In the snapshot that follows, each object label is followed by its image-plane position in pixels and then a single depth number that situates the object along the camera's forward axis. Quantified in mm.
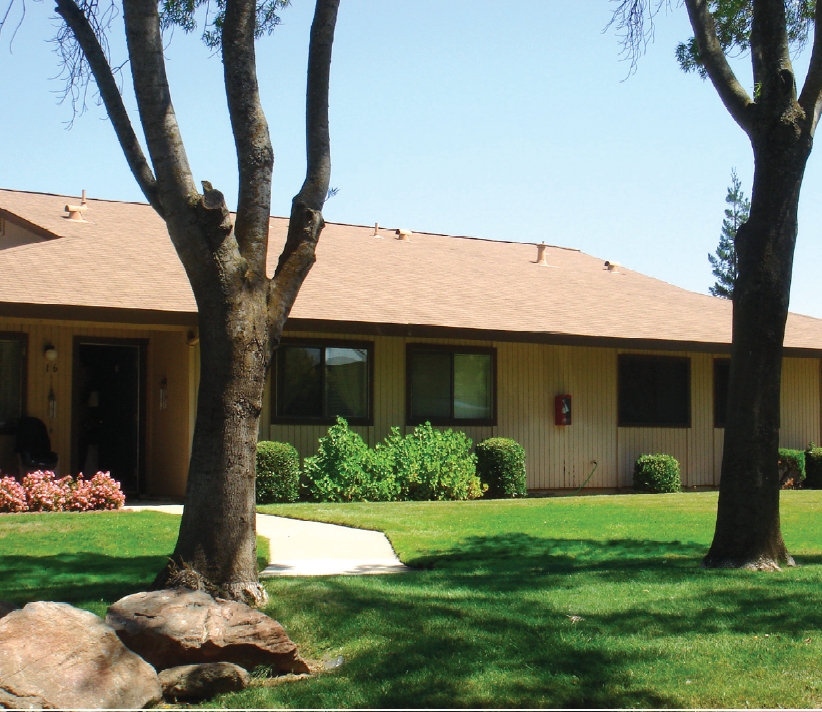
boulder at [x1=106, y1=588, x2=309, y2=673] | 5574
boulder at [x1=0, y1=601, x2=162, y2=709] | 4922
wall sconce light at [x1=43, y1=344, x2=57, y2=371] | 15125
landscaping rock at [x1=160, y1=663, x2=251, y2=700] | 5402
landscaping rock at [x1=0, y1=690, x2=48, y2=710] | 4801
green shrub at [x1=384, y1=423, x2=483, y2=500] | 16094
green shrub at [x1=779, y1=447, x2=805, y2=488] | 19422
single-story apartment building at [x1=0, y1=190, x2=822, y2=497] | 15203
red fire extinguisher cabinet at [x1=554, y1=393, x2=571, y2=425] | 18188
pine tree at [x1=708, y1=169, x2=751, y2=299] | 56031
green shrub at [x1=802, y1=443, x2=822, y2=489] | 19625
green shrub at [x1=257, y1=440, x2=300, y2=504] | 14938
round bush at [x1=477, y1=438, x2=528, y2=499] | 16906
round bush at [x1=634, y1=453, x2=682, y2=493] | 18328
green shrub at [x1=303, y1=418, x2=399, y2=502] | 15414
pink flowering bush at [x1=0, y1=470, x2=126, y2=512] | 13031
